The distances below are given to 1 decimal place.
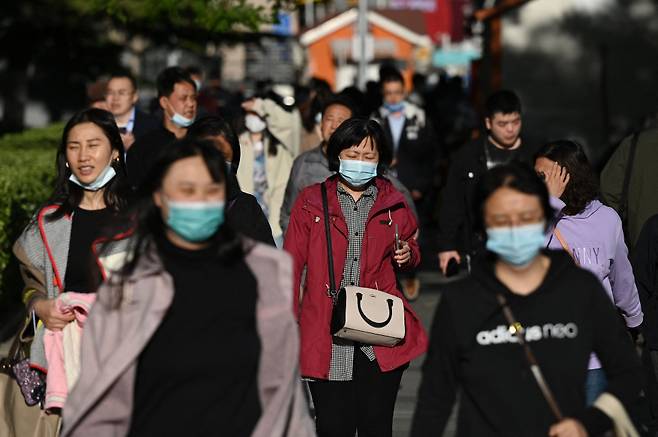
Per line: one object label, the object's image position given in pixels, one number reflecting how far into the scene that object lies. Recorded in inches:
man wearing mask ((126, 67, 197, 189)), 521.7
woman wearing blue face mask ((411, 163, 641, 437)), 265.4
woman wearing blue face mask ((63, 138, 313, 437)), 260.6
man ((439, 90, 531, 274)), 554.7
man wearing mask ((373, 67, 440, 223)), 810.0
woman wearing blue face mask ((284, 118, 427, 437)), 395.4
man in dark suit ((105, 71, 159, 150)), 668.4
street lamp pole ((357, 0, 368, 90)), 1621.4
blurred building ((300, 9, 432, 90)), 3889.5
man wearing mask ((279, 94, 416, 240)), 527.8
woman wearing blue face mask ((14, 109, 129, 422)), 331.4
